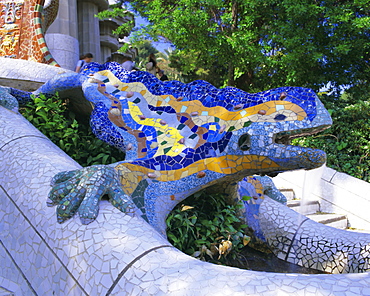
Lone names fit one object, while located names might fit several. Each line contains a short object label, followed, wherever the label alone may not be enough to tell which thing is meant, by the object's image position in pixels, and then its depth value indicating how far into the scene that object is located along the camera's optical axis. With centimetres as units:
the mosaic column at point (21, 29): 591
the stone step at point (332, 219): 546
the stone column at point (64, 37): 877
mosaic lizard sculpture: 239
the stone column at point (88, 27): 1616
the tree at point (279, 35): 749
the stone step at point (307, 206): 577
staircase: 552
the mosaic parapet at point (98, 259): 164
